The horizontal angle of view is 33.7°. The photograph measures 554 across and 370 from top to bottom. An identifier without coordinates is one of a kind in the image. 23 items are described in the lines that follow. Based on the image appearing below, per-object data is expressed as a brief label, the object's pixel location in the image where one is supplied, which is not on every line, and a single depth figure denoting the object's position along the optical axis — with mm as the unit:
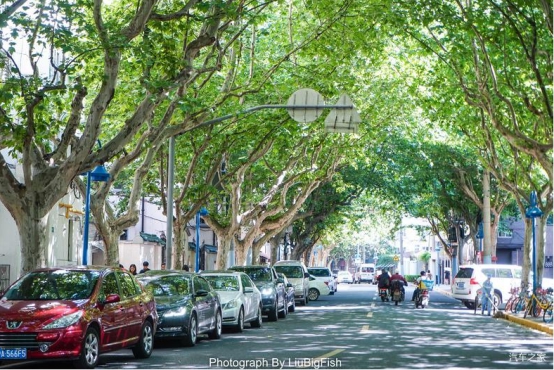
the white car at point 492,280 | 34562
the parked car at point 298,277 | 39812
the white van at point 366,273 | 101688
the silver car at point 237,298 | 22094
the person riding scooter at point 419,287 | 35450
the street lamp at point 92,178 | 20672
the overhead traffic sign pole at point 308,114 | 24933
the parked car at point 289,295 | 32750
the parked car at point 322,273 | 51875
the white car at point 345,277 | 104938
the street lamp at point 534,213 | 28378
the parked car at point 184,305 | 17984
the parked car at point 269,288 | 27438
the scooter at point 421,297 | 35344
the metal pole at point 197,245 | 33678
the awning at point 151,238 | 49181
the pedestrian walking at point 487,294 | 31297
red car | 13242
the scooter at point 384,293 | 40500
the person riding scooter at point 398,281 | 37875
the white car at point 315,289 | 45875
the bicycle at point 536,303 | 27295
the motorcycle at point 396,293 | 37938
